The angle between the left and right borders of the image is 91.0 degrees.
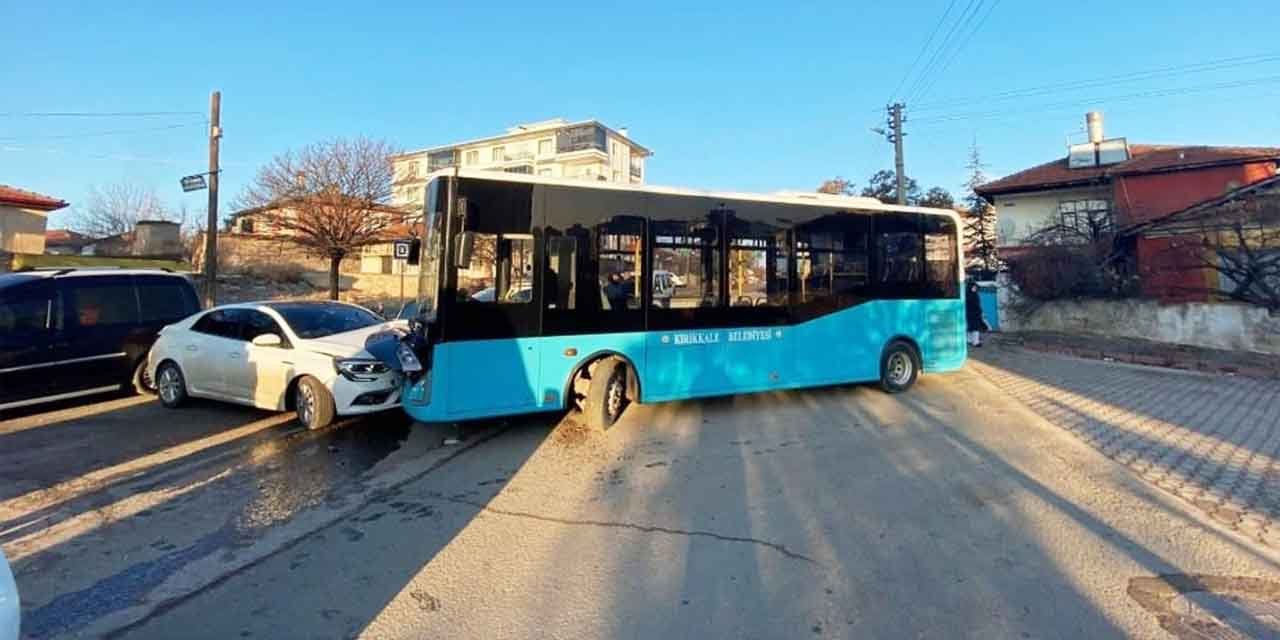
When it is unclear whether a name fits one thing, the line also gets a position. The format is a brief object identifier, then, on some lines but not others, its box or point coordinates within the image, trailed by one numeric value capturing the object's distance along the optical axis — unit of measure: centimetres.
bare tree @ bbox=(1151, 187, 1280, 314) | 1547
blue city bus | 692
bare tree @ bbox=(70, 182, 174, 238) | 4591
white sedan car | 762
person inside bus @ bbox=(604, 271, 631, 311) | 774
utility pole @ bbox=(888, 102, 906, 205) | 2458
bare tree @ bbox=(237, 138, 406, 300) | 2506
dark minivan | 855
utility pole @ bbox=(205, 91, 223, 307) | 1750
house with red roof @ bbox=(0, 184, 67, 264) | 2622
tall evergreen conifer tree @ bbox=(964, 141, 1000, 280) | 3231
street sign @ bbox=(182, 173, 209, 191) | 1702
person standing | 1628
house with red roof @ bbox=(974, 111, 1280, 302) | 1925
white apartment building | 6738
